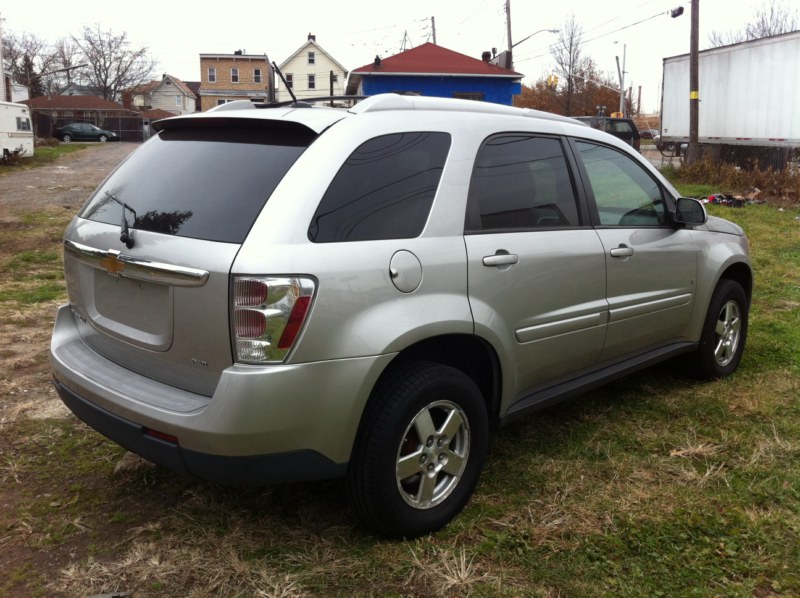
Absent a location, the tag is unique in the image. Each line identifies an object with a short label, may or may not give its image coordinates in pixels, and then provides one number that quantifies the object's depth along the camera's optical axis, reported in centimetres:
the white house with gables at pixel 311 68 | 6844
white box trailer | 1775
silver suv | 248
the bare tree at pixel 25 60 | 6550
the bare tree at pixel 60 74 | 7362
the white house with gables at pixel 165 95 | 8538
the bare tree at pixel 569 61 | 5606
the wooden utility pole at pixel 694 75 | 2020
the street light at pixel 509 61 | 3678
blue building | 3478
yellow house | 6944
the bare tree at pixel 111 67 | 7450
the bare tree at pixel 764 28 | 5309
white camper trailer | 2448
